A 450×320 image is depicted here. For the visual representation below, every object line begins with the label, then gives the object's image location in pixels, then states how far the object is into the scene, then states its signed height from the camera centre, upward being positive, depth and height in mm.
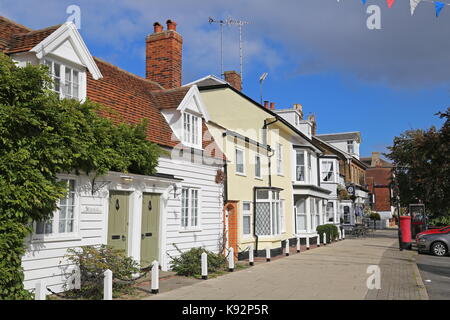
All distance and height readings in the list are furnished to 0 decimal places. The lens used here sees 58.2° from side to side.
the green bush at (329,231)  28238 -1300
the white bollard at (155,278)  9406 -1507
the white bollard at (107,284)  8016 -1400
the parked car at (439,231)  20938 -968
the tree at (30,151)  7336 +1241
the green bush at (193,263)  12156 -1559
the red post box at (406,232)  22892 -1133
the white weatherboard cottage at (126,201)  9000 +352
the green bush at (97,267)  8781 -1226
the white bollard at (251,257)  15047 -1637
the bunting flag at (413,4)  10102 +5168
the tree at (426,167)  26078 +3286
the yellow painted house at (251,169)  17469 +2171
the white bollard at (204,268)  11672 -1583
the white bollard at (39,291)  7238 -1382
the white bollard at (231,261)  13344 -1591
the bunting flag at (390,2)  10202 +5263
